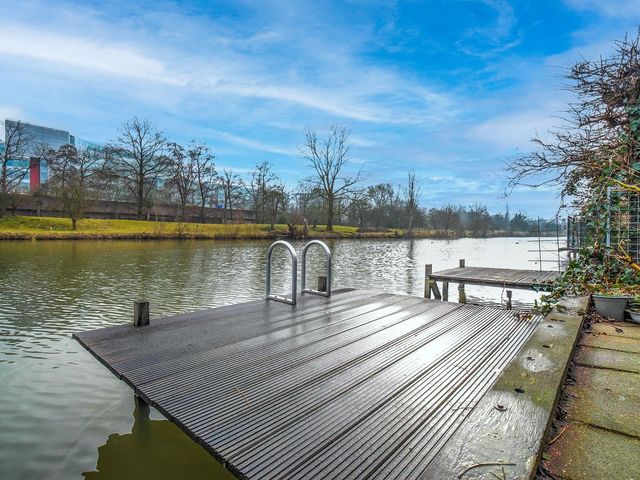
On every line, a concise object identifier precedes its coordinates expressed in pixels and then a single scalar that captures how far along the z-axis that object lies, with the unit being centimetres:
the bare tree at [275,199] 3531
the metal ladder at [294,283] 466
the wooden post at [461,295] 884
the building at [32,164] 2934
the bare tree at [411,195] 4612
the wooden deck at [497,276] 758
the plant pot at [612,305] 365
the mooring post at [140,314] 370
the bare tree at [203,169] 3559
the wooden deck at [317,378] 161
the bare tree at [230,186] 3884
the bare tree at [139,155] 3141
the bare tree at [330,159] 3591
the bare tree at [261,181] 3816
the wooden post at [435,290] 907
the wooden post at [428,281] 865
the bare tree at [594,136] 511
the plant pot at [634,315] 351
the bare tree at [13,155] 2772
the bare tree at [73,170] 2523
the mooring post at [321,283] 569
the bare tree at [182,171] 3397
